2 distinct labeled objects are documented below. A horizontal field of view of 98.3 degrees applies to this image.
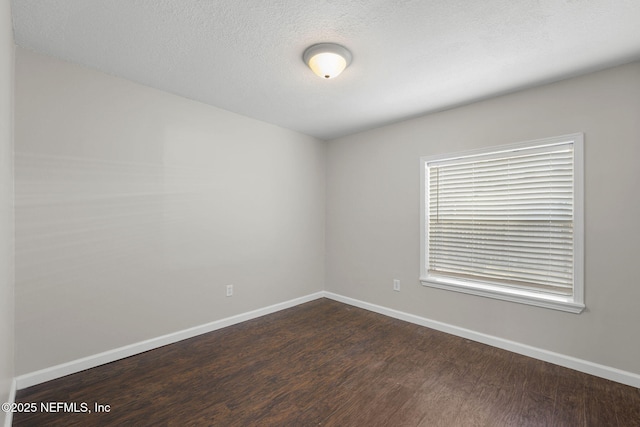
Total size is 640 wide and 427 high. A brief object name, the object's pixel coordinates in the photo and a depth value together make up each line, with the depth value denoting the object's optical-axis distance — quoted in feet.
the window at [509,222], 8.10
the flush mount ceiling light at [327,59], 6.63
